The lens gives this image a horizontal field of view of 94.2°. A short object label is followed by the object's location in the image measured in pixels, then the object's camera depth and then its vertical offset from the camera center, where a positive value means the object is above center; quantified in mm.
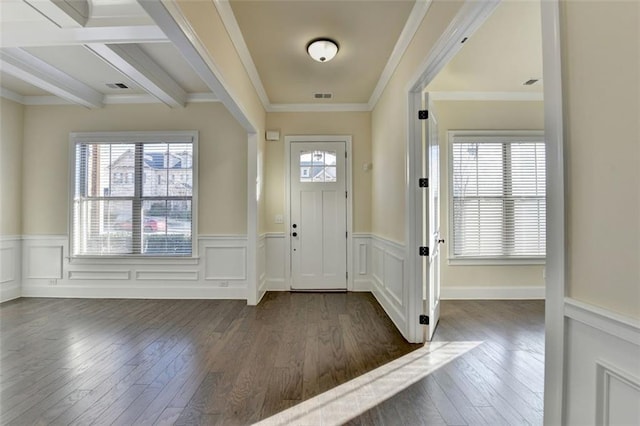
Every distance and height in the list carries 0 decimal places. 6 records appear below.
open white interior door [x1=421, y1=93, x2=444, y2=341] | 2758 -8
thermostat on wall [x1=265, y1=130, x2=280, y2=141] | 4582 +1256
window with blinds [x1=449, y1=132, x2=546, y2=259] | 4133 +285
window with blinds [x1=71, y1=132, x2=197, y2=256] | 4332 +318
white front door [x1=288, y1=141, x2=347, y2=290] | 4617 -207
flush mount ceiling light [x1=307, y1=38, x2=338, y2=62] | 2896 +1664
